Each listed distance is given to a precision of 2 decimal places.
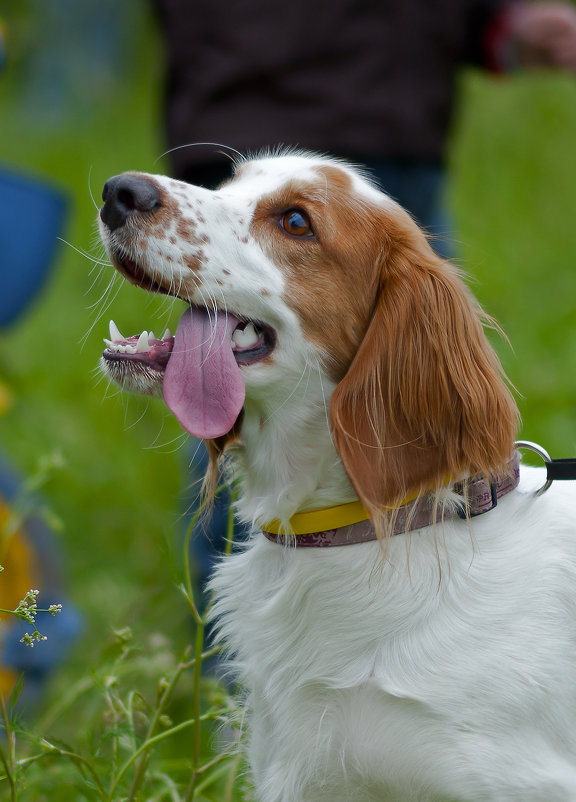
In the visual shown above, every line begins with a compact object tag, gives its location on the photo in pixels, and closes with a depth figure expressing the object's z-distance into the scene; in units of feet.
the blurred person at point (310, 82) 22.62
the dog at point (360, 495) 13.89
